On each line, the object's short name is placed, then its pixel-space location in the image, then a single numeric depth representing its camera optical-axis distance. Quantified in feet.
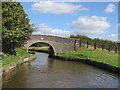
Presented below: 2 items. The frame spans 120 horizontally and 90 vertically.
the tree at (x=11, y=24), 53.93
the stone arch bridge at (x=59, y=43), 110.73
